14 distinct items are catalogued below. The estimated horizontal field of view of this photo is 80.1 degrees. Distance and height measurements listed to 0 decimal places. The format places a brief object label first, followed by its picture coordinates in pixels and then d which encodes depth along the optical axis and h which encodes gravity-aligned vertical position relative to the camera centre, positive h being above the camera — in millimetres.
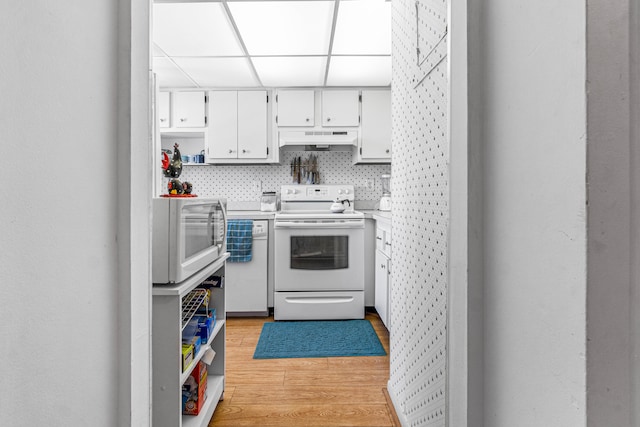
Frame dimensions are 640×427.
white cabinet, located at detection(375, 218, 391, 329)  2785 -466
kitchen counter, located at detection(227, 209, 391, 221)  3314 -34
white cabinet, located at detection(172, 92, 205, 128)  3725 +997
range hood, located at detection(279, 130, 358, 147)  3617 +700
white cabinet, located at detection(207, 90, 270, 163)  3717 +879
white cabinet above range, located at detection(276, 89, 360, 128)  3721 +1013
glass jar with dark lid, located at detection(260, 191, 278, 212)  3793 +90
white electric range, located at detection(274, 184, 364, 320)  3219 -469
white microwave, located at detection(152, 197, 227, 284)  1257 -100
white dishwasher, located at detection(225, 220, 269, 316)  3311 -656
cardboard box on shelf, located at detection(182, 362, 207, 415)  1585 -773
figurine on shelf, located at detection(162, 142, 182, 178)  1565 +190
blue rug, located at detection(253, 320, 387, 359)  2543 -937
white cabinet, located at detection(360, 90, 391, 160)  3740 +850
